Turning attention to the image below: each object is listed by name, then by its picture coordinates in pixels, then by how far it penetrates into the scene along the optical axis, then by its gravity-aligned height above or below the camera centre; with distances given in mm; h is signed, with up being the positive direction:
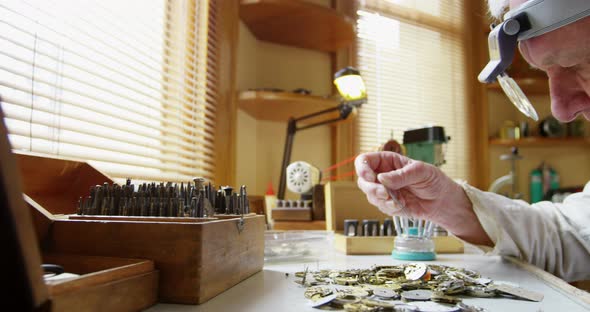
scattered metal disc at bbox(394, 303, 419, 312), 401 -113
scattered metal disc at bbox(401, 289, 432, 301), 446 -112
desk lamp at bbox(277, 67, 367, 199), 1306 +343
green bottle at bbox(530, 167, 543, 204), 2779 +71
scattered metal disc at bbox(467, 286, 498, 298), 483 -115
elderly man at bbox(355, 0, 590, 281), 754 -30
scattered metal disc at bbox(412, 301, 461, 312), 401 -113
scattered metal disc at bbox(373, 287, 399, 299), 454 -111
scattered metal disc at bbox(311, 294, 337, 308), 428 -113
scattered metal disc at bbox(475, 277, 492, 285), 525 -112
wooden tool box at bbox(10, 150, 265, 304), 406 -53
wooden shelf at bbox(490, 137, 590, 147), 2646 +351
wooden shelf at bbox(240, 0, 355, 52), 1665 +759
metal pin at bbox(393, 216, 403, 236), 841 -64
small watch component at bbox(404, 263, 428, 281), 540 -104
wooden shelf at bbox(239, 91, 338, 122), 1622 +372
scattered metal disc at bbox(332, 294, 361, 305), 432 -113
